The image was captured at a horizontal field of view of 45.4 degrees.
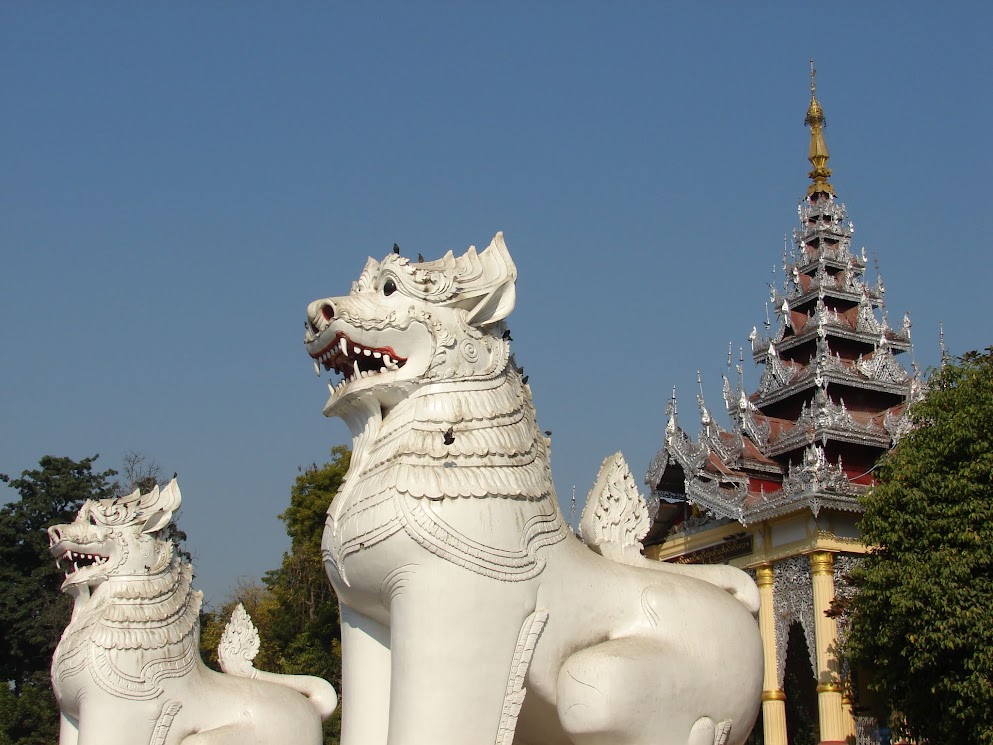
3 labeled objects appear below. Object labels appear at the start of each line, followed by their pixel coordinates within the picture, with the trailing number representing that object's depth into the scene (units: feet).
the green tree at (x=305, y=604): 80.74
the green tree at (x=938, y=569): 41.55
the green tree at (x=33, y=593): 78.38
